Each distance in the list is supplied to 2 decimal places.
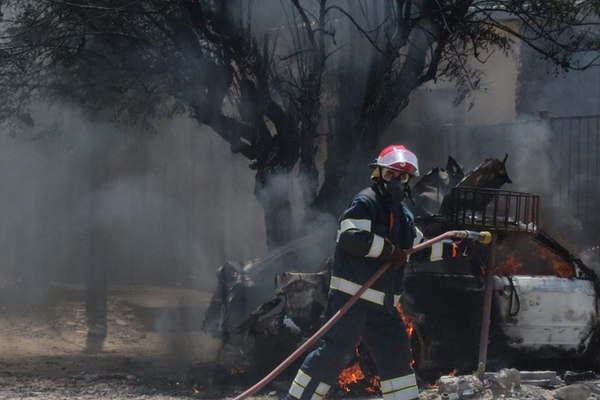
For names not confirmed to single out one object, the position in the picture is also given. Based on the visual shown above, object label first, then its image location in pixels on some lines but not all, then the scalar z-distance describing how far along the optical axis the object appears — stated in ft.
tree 57.57
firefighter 34.65
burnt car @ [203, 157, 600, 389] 44.88
